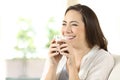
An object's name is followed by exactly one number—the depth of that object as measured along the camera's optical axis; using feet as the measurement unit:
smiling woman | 6.48
